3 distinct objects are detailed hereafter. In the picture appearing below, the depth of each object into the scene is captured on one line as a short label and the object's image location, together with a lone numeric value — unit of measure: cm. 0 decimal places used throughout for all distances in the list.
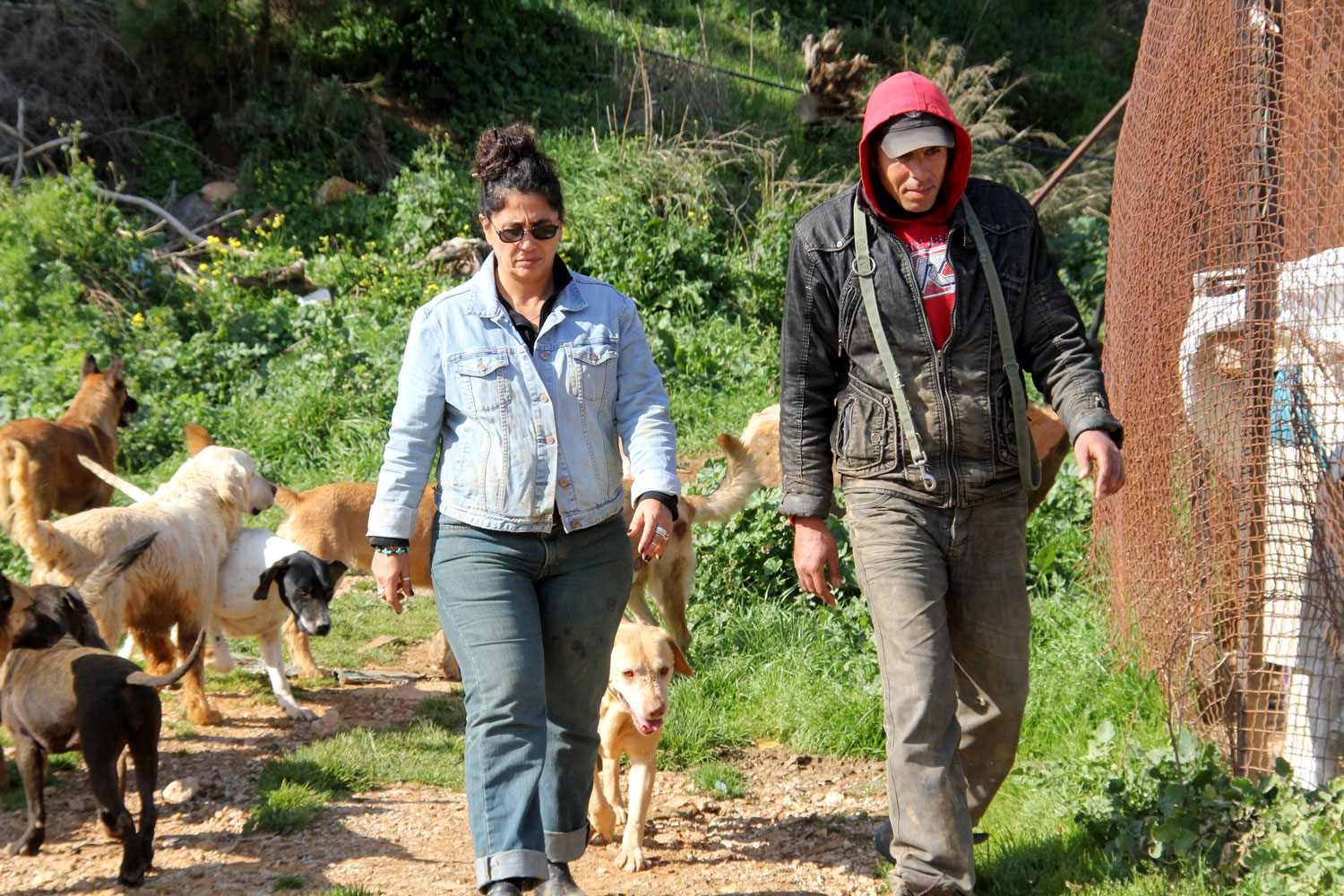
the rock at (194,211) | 1355
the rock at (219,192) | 1384
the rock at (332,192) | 1366
